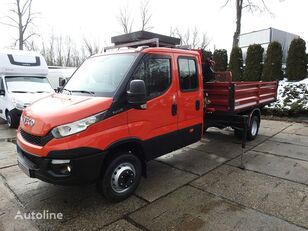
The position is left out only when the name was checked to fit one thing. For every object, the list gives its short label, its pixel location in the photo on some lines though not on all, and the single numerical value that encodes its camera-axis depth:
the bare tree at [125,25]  28.64
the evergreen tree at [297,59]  13.25
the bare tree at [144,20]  27.94
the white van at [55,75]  15.96
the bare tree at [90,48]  36.31
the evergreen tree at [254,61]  14.77
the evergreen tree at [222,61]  16.92
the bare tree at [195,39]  40.11
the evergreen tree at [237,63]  15.86
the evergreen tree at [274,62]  13.95
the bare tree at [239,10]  18.89
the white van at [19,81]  9.17
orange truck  3.31
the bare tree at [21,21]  23.78
